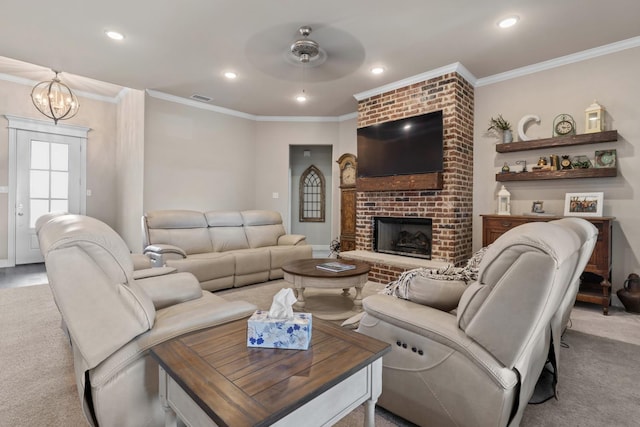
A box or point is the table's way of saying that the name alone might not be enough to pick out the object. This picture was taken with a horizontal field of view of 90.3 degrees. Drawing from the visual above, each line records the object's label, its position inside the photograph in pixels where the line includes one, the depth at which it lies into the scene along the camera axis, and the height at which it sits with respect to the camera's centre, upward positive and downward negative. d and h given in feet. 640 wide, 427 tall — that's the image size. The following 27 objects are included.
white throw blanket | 5.06 -0.98
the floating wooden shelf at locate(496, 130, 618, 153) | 10.68 +2.72
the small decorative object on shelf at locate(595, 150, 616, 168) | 10.77 +2.00
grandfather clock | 18.54 +0.75
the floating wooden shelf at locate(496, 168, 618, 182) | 10.71 +1.54
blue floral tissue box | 3.65 -1.39
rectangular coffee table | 2.70 -1.60
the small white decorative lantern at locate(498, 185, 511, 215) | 12.73 +0.56
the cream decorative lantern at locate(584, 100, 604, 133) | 10.87 +3.42
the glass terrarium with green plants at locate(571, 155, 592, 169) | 11.10 +1.93
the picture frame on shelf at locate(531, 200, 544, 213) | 12.12 +0.36
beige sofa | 11.93 -1.46
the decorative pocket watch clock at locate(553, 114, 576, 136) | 11.60 +3.38
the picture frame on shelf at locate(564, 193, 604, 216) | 10.78 +0.45
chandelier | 13.77 +4.82
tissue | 3.78 -1.12
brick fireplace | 12.87 +1.47
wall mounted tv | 13.05 +3.00
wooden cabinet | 9.91 -1.37
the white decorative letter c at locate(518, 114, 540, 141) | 12.43 +3.68
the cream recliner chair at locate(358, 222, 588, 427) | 3.65 -1.62
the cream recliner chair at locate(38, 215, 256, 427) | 3.74 -1.39
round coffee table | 9.13 -1.90
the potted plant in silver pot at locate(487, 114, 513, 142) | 12.90 +3.69
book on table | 9.76 -1.68
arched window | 23.98 +1.39
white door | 16.87 +1.62
